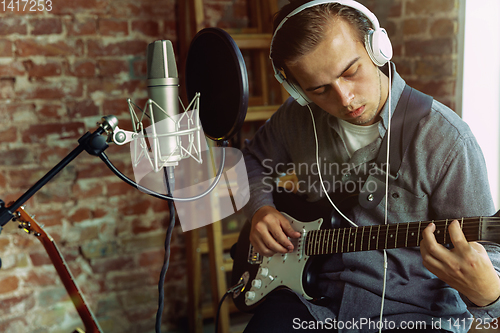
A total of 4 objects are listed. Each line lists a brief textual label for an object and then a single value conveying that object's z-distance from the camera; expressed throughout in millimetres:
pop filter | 741
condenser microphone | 733
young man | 938
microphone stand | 695
